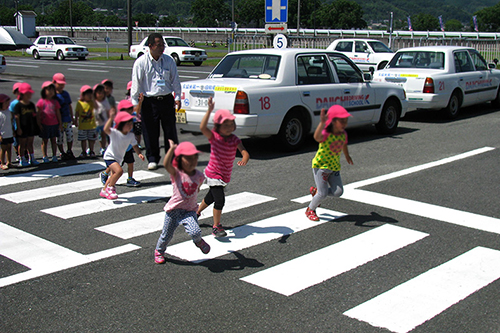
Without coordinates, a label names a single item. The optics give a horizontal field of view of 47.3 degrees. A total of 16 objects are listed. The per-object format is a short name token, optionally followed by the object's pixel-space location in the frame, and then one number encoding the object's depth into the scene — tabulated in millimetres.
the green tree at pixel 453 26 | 165875
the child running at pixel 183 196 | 4609
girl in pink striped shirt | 5680
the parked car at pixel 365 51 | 24266
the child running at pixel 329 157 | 6105
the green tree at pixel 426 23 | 149125
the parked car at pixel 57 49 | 37406
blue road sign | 17278
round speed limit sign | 16814
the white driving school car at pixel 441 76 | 13461
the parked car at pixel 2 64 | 23420
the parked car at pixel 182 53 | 32469
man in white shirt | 8016
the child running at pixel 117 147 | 6980
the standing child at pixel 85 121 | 8898
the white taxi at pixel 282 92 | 9312
